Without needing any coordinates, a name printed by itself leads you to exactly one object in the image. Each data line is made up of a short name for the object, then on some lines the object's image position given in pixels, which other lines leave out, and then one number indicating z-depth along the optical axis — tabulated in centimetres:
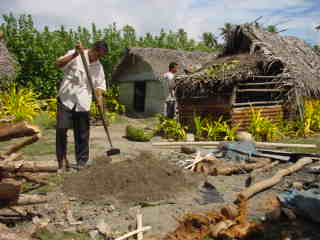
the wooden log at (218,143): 738
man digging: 506
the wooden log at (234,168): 538
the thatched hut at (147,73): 1553
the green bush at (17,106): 1116
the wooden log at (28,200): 304
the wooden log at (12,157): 339
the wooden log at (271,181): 389
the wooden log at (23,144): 297
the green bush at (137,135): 929
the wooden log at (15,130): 271
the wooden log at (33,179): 388
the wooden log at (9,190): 280
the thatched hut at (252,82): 976
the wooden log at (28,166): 296
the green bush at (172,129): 981
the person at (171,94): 1016
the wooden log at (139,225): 298
